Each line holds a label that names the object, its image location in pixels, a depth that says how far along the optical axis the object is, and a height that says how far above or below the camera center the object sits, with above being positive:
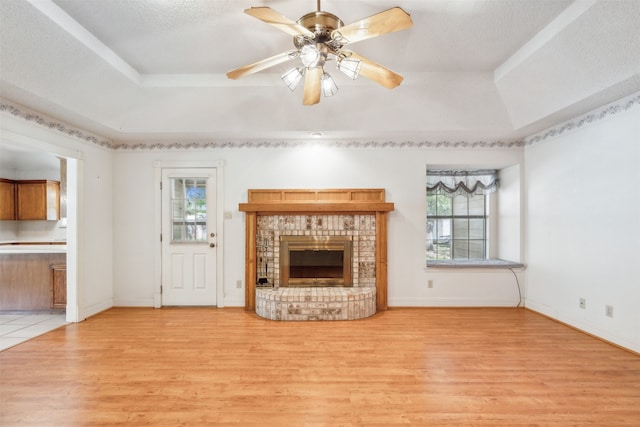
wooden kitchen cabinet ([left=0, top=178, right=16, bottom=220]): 5.50 +0.31
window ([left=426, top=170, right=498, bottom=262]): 4.81 -0.06
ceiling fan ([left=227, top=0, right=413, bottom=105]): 1.69 +1.11
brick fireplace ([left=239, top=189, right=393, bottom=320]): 3.98 -0.39
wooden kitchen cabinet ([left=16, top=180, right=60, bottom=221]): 5.61 +0.31
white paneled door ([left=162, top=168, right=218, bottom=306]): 4.15 -0.39
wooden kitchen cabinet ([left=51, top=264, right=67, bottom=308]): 3.76 -0.91
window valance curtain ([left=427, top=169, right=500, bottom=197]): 4.73 +0.52
